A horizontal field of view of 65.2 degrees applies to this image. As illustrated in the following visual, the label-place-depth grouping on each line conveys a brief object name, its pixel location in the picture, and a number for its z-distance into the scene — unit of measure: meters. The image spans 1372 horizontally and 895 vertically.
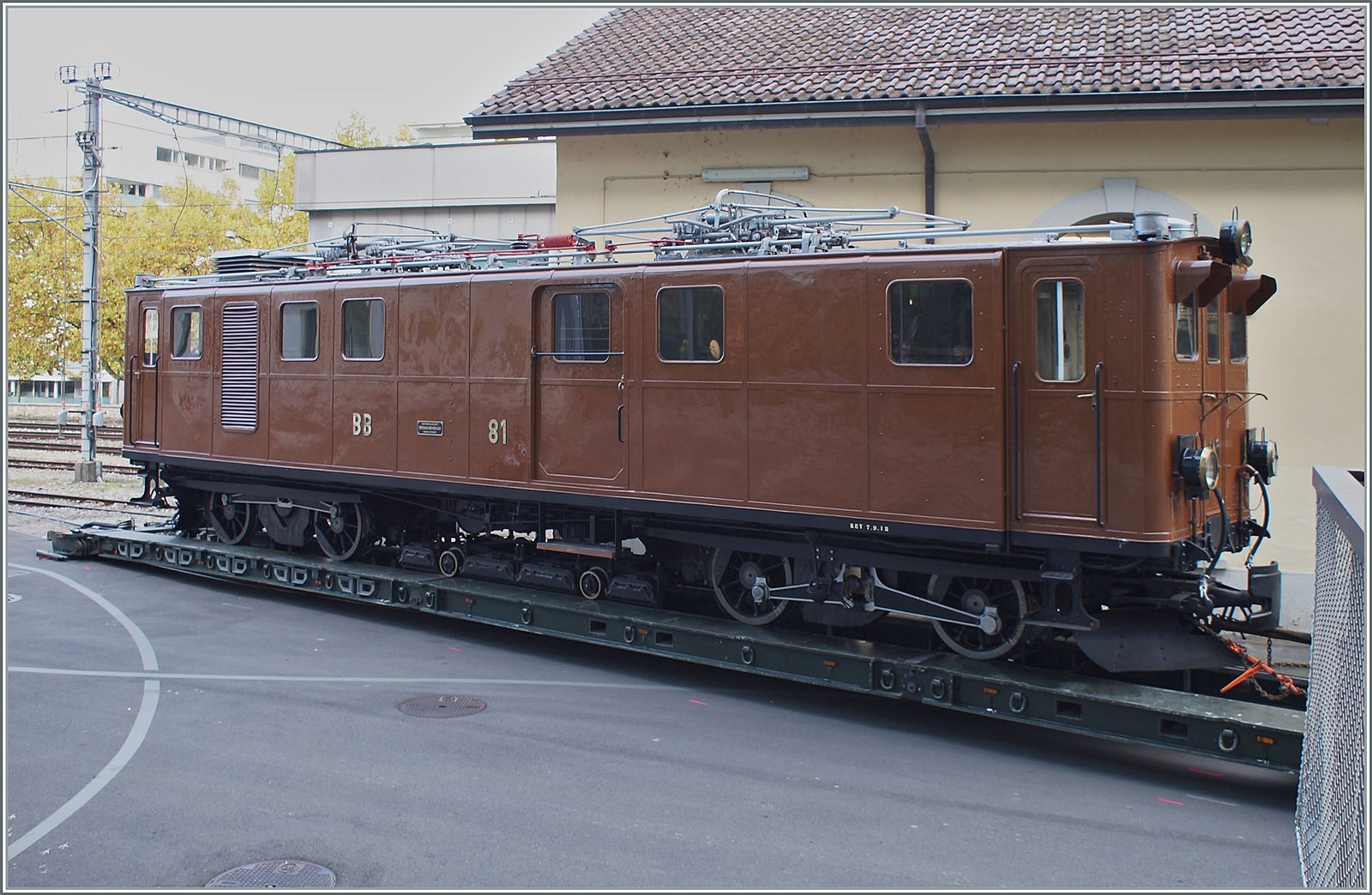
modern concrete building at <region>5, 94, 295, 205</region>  57.03
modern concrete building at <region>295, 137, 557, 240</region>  25.72
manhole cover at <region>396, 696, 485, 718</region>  8.22
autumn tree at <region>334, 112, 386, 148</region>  49.75
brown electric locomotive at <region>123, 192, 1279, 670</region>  7.34
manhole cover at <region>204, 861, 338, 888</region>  5.38
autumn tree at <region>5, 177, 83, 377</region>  39.00
